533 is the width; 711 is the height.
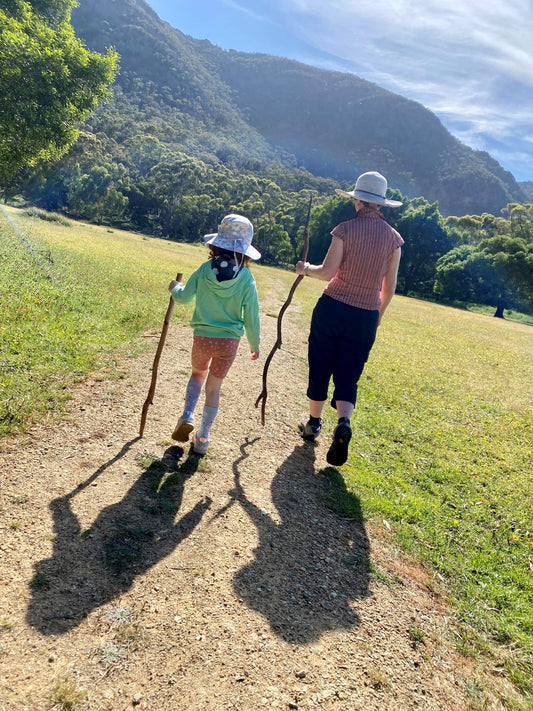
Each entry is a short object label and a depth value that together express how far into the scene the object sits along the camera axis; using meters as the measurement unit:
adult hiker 4.57
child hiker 4.23
